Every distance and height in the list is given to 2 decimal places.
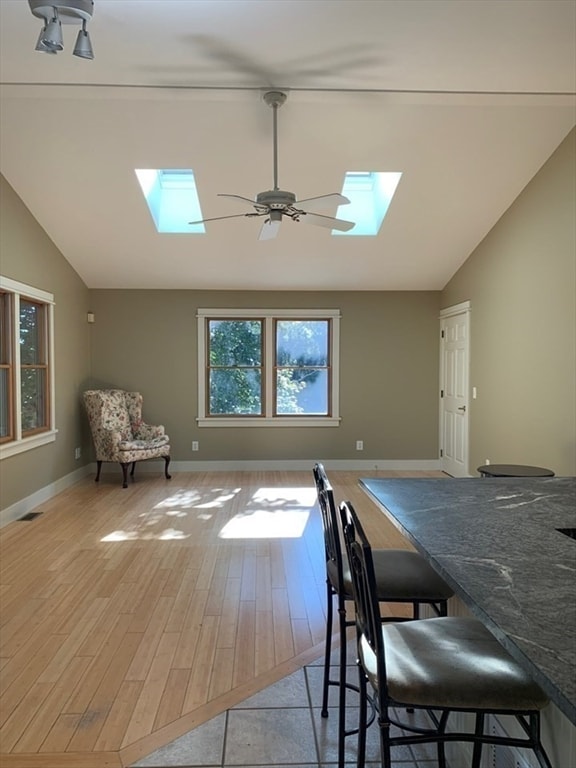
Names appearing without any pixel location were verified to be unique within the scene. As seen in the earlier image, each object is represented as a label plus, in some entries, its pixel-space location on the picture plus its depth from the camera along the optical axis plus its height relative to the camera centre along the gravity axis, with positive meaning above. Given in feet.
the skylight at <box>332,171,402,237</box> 18.28 +6.23
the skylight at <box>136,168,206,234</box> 18.10 +6.21
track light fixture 7.19 +5.13
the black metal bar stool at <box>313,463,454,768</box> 5.67 -2.38
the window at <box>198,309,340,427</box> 23.18 +0.16
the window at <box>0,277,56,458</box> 15.56 +0.08
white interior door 20.34 -0.67
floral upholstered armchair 20.04 -2.50
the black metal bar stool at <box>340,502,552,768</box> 3.81 -2.36
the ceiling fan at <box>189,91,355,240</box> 11.39 +3.87
